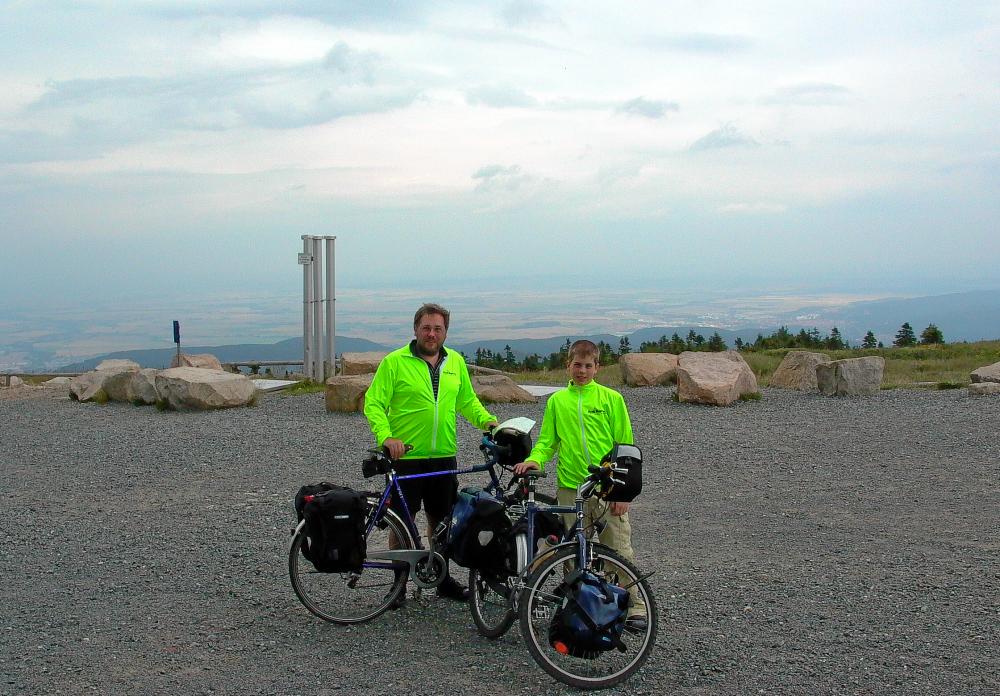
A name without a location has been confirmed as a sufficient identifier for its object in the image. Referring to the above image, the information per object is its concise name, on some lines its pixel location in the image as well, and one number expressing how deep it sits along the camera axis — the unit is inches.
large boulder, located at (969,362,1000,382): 631.2
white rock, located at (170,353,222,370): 778.5
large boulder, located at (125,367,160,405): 640.4
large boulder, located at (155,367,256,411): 607.8
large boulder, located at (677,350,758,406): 592.4
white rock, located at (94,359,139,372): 772.5
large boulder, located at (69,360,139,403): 668.7
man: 217.9
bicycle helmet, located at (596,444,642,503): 188.7
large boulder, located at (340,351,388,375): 708.7
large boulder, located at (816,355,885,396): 616.4
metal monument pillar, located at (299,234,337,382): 758.5
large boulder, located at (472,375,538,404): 630.5
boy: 201.3
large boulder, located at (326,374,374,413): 582.2
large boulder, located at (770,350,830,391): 666.8
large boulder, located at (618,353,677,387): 706.8
